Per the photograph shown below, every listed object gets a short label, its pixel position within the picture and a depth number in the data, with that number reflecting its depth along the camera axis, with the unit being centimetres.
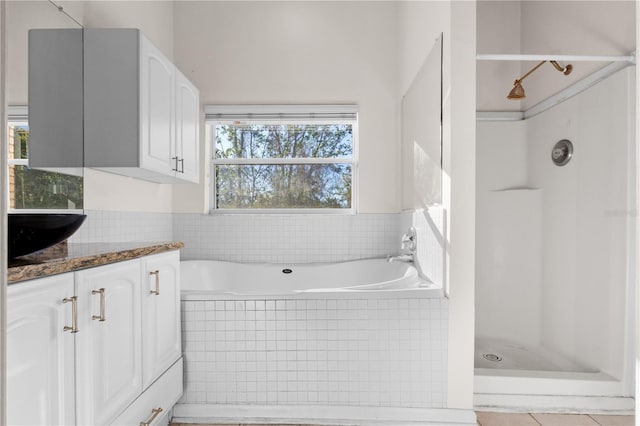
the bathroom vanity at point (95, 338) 88
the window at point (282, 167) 326
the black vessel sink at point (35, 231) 96
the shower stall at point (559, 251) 191
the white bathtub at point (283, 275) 294
